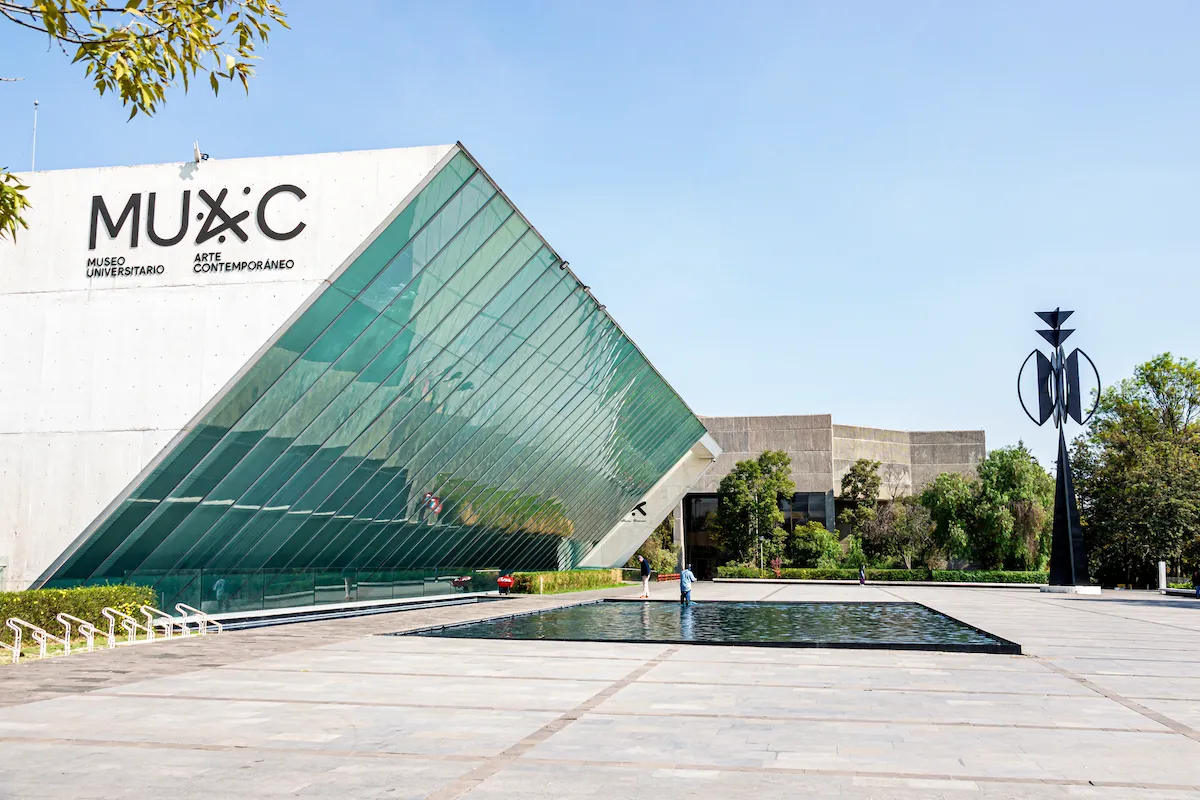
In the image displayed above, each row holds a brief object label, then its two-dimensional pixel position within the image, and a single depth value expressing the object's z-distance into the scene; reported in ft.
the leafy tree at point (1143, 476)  163.94
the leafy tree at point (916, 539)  205.16
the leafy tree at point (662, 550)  215.92
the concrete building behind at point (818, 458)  250.78
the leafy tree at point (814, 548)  217.36
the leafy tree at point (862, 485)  242.58
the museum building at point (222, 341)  56.75
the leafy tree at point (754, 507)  218.38
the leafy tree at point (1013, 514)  189.26
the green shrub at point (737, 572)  207.51
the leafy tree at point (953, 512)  193.47
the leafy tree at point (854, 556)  217.66
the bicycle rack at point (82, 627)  48.62
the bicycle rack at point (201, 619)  58.85
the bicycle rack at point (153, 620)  55.10
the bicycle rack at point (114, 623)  50.55
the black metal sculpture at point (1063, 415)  139.44
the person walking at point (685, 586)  93.91
